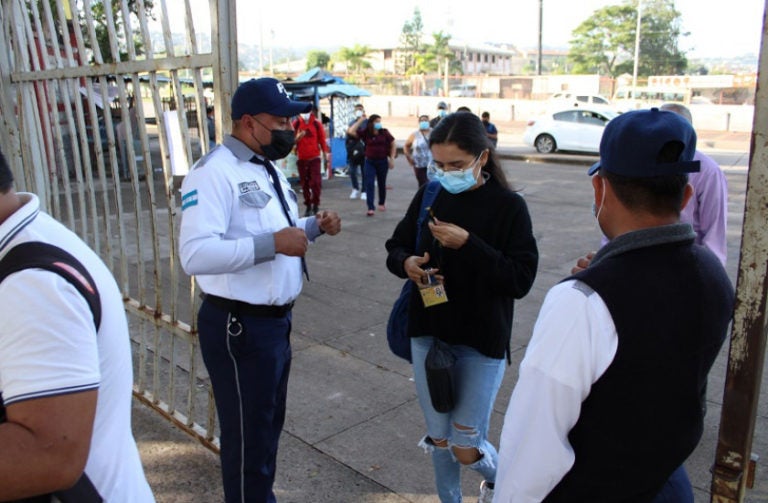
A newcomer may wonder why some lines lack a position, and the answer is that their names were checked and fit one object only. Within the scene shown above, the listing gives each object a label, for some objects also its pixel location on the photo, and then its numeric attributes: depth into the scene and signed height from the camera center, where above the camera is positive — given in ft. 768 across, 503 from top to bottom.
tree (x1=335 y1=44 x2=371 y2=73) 270.67 +12.32
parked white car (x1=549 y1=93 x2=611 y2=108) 104.83 -3.11
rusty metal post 5.14 -2.07
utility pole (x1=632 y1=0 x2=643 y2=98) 137.61 +5.04
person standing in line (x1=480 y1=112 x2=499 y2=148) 43.32 -2.96
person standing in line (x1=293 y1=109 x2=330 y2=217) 35.01 -3.75
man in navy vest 4.55 -1.82
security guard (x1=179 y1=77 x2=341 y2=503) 8.39 -2.34
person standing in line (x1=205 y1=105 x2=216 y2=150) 43.80 -1.89
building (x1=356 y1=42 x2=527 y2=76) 335.57 +14.72
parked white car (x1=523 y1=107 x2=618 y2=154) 66.69 -4.97
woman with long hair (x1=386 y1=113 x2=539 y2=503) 8.73 -2.48
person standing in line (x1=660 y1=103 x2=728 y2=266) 11.98 -2.34
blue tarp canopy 50.75 +0.11
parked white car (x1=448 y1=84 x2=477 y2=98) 158.92 -1.71
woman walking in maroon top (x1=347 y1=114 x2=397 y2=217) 35.32 -3.64
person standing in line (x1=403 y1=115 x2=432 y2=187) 36.60 -3.51
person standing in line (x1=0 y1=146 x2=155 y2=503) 3.93 -1.59
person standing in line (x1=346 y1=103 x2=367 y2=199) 40.50 -4.31
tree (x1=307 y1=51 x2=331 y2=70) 288.30 +13.43
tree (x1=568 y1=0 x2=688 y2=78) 198.39 +12.80
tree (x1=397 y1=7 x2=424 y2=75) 316.81 +23.26
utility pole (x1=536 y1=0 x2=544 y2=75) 141.08 +13.67
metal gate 9.84 -0.32
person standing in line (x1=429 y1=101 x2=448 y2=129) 45.83 -1.52
